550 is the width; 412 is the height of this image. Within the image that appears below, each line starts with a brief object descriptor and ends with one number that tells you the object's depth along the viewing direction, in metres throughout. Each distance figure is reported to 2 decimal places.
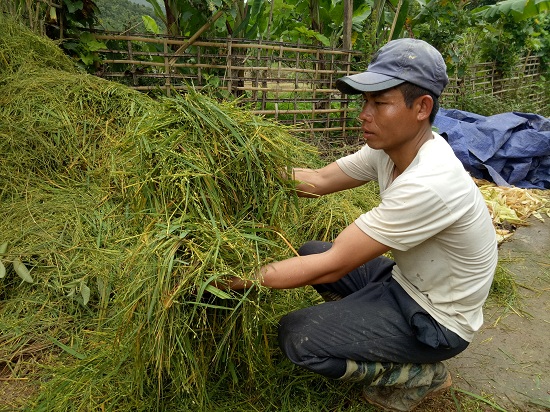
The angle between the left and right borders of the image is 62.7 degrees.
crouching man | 1.59
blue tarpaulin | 5.46
